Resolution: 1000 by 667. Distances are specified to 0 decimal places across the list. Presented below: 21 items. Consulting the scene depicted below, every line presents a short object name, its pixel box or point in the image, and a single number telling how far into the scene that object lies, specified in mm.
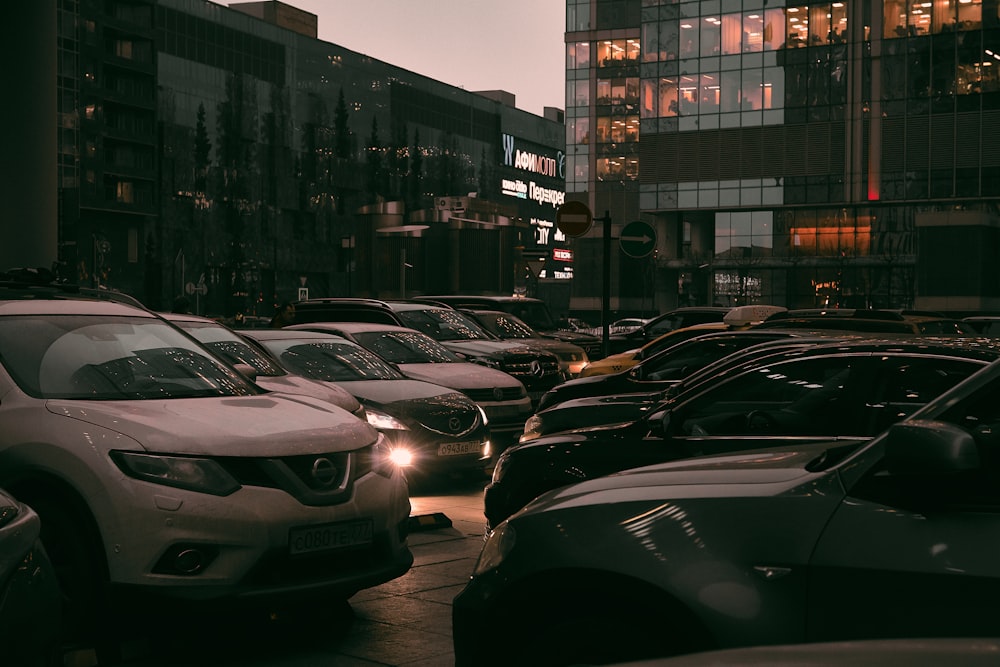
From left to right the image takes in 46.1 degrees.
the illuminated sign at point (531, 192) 132125
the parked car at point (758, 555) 3031
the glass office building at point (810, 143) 59000
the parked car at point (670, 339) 16859
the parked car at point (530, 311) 23734
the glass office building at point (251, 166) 76000
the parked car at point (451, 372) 13555
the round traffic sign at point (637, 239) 16859
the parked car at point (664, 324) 24469
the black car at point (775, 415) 6441
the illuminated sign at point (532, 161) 130750
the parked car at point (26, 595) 3197
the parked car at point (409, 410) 10953
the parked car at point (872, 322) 11039
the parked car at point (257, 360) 9977
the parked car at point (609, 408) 8977
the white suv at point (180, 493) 5410
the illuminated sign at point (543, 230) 141875
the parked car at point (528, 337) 19906
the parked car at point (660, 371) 12773
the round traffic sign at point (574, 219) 17000
